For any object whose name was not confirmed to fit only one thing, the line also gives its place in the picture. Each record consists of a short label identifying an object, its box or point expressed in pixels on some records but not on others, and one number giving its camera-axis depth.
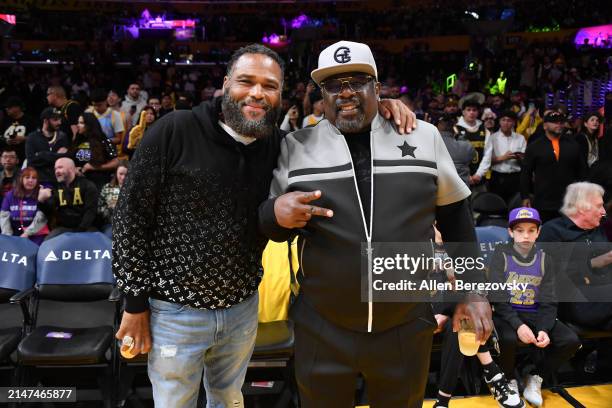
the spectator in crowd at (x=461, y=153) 4.70
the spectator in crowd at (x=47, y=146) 5.46
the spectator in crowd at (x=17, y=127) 6.71
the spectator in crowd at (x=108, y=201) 4.98
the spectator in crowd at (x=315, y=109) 6.03
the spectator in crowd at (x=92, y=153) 5.70
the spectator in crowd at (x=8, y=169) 5.53
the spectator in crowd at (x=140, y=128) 6.36
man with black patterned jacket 2.01
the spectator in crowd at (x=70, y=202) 4.75
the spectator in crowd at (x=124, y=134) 6.50
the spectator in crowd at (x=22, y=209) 4.88
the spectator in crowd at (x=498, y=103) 9.25
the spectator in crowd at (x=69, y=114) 6.06
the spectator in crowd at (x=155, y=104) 7.53
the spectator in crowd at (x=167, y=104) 8.16
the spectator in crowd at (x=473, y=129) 6.50
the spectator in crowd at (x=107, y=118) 6.55
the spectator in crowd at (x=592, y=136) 7.11
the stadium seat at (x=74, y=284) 3.92
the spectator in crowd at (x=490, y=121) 7.34
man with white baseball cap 1.93
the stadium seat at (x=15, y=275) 3.90
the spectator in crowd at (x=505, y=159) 6.50
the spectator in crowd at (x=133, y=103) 7.93
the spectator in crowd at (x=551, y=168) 5.63
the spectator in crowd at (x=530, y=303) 3.71
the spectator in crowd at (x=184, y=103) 7.05
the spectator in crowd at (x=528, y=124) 7.97
